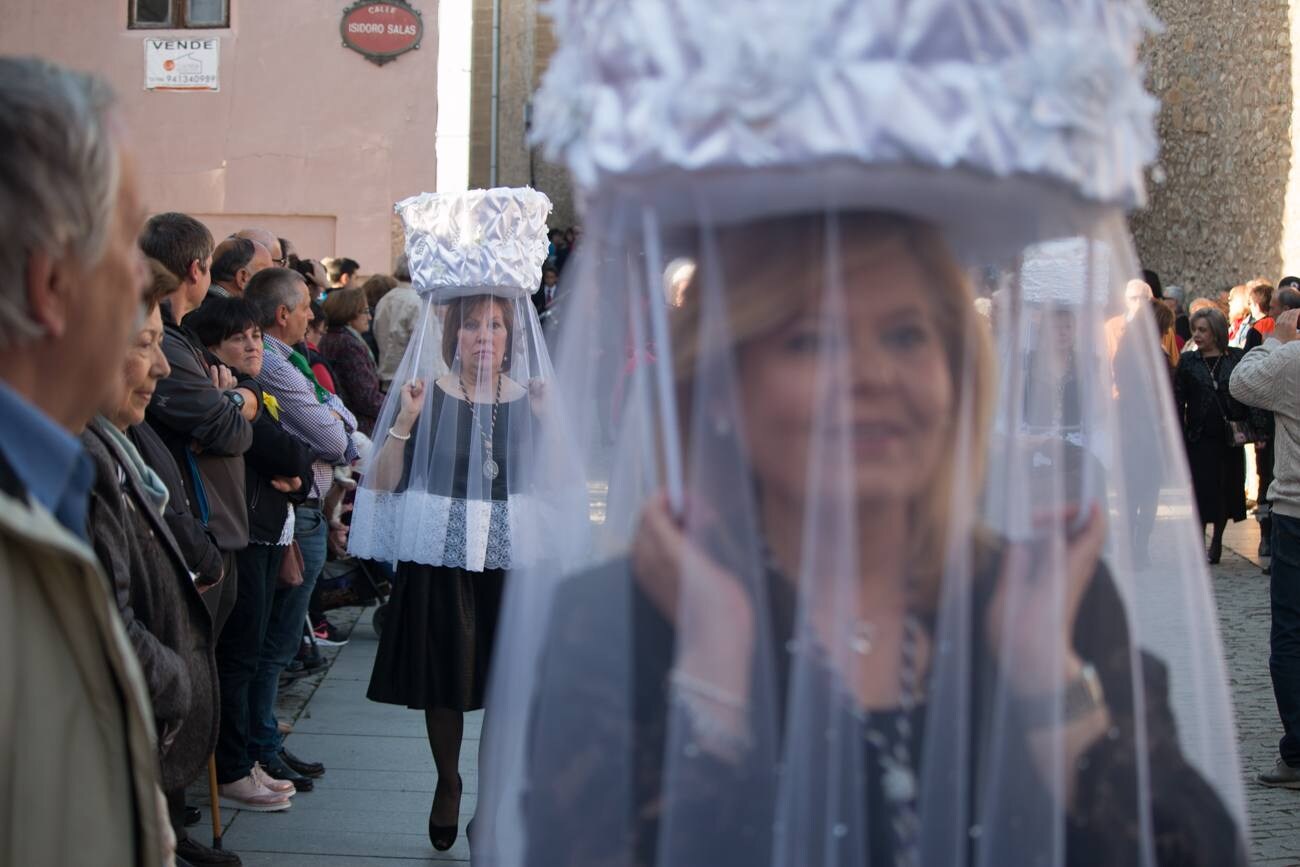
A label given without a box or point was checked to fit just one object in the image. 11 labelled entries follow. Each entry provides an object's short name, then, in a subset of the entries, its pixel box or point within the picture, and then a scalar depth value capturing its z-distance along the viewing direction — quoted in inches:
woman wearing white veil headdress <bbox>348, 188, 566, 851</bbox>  183.0
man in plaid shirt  207.2
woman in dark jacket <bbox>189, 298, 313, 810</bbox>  191.8
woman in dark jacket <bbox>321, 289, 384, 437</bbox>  309.3
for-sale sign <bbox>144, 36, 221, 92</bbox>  584.7
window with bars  581.6
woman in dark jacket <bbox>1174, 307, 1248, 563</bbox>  380.8
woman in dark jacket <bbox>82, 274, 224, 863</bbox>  108.5
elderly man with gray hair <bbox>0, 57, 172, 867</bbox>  66.4
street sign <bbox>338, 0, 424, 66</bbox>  579.5
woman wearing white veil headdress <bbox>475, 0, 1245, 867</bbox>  63.0
